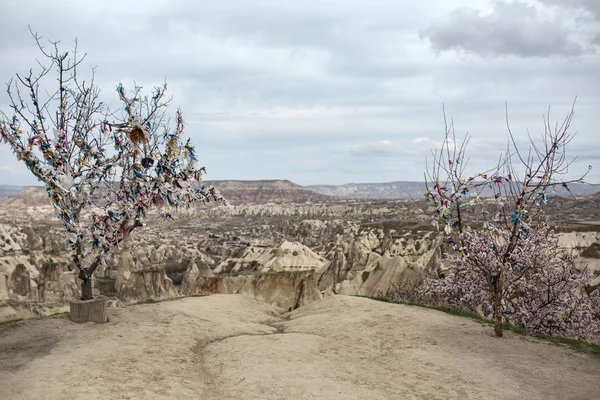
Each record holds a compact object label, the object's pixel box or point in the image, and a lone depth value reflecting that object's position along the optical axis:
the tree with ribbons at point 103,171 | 11.00
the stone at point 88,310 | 11.69
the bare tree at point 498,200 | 11.06
